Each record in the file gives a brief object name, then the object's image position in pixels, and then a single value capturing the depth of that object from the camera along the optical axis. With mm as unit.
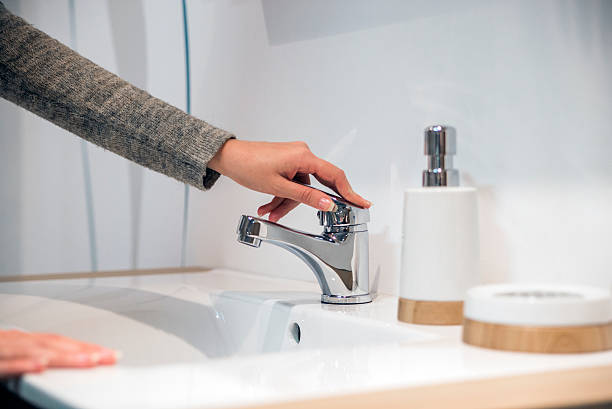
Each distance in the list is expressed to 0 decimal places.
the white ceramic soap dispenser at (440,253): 625
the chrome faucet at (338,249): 781
